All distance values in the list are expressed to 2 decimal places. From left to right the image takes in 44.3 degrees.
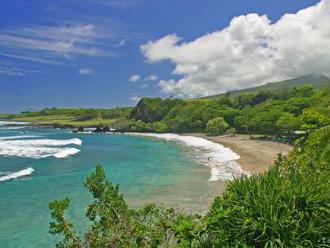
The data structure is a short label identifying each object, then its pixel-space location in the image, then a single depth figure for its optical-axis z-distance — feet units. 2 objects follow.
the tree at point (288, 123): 276.00
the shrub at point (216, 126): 367.86
